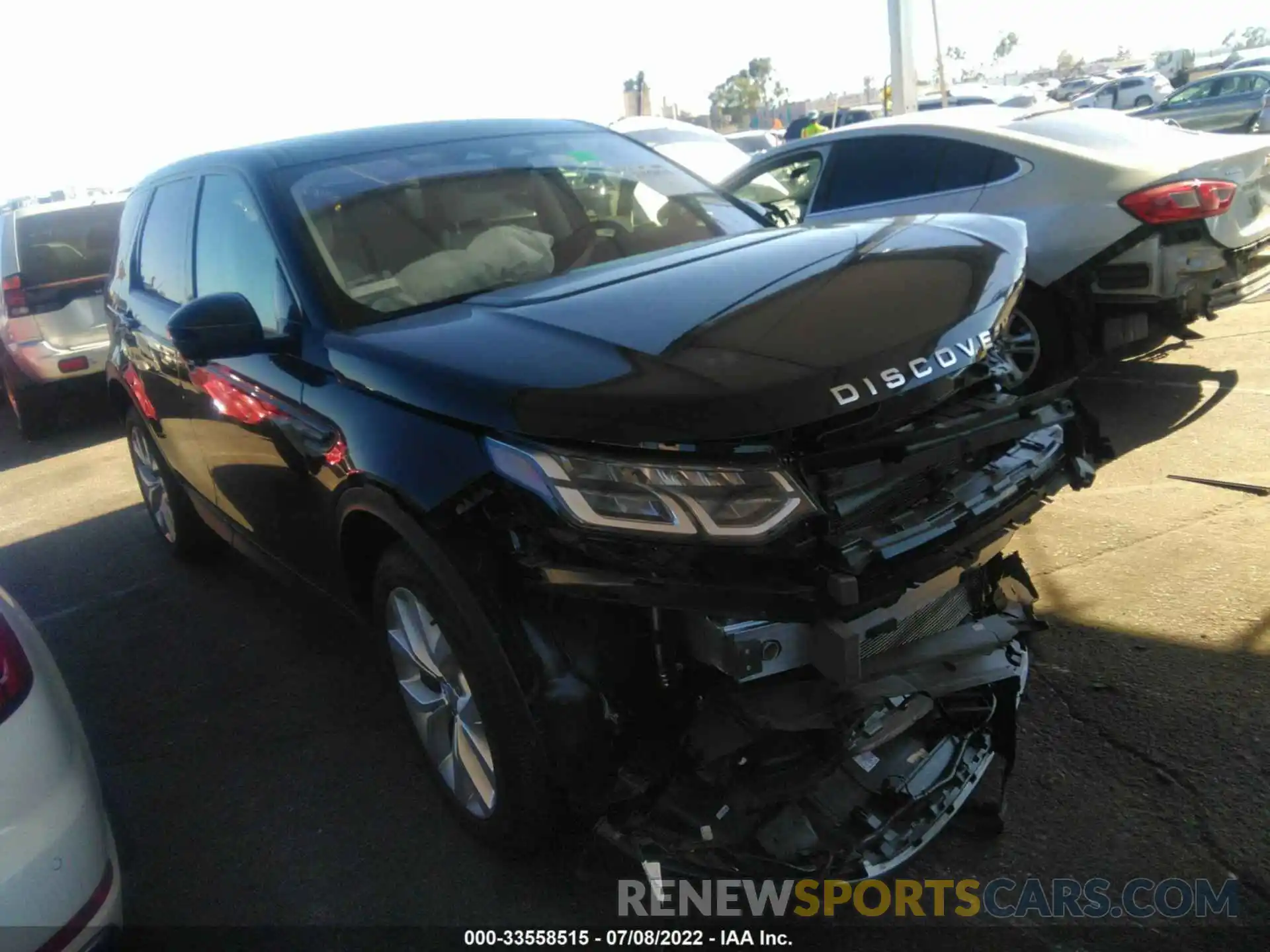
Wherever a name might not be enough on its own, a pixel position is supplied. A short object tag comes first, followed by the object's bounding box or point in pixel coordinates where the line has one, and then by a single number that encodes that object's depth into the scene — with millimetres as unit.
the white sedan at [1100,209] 4965
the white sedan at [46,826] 1899
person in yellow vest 17172
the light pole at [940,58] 12625
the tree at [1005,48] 106194
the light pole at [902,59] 13117
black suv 2006
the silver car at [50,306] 8406
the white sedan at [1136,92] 33281
